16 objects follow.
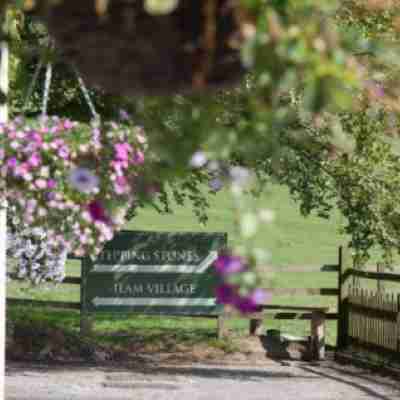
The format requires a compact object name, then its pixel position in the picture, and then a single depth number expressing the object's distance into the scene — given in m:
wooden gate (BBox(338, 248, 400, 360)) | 26.23
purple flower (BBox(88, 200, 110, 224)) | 8.43
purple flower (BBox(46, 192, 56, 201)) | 10.45
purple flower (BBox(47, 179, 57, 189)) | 10.39
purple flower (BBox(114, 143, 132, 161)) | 10.45
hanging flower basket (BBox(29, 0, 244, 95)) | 4.61
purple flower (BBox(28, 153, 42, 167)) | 10.35
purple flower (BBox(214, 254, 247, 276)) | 4.70
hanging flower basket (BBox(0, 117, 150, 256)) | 10.36
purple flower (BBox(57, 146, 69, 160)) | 10.34
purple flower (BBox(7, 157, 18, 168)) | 10.44
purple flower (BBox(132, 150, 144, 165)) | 10.80
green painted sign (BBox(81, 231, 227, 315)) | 30.31
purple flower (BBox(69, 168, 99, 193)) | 6.47
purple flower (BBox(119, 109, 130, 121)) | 10.20
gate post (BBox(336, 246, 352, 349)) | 30.27
